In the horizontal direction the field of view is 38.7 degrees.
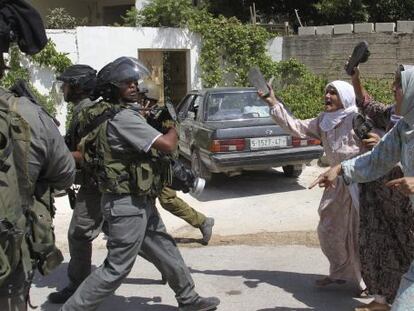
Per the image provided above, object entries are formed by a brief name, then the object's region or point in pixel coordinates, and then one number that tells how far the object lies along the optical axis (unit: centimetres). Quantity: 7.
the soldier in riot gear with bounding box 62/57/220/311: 351
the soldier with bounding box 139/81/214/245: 571
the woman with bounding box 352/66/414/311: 378
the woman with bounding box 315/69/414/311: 267
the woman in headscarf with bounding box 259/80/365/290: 430
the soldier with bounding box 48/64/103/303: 433
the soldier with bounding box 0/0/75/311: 213
